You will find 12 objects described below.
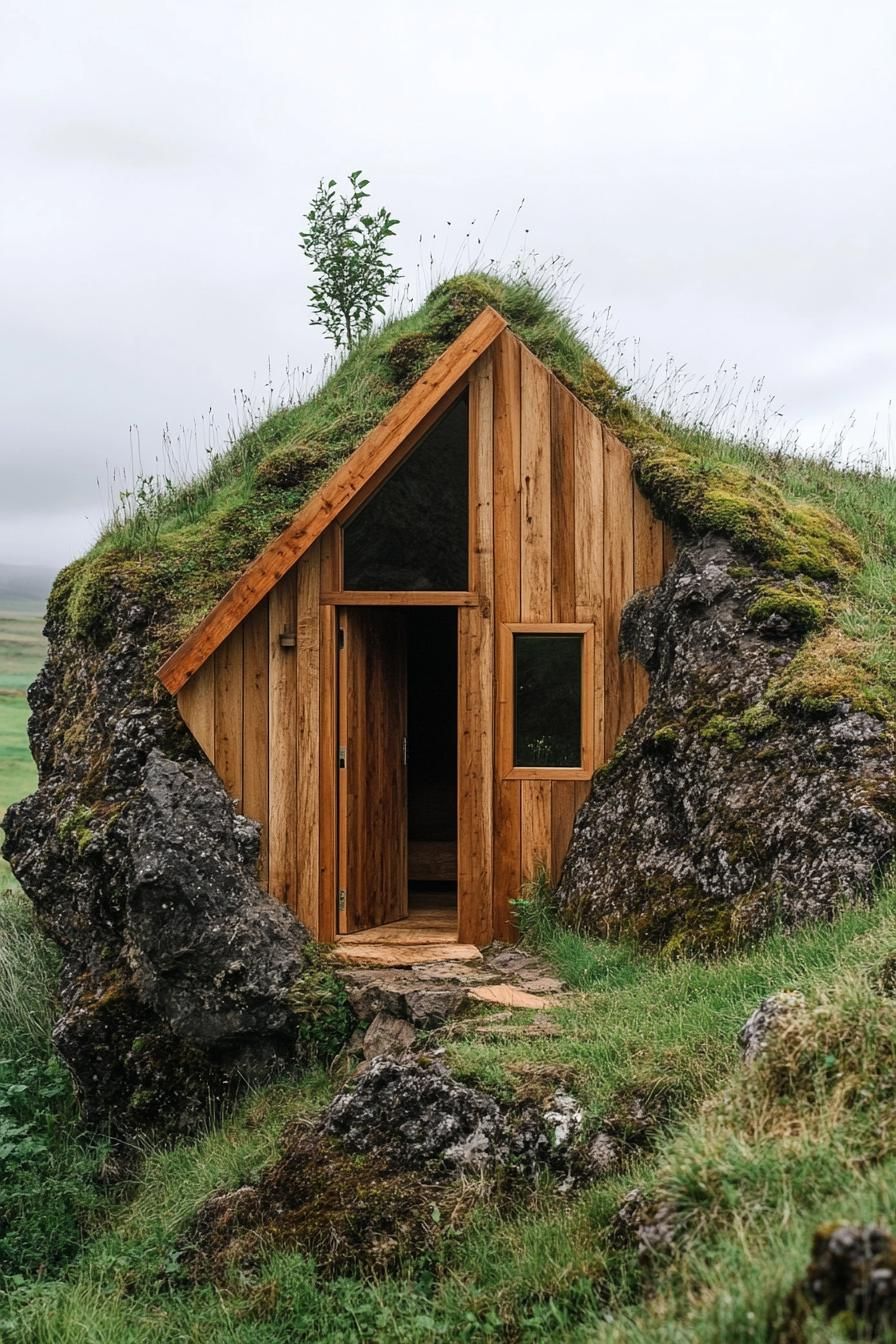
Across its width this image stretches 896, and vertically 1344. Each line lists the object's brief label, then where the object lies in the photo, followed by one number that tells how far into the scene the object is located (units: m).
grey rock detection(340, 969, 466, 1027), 7.35
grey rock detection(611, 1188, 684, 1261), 4.21
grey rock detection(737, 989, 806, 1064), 4.96
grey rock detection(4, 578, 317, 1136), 7.87
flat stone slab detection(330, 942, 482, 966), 8.42
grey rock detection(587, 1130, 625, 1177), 5.38
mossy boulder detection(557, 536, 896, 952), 6.98
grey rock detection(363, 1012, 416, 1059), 7.28
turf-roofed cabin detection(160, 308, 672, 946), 9.00
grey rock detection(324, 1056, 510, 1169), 5.72
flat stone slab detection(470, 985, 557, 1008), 7.33
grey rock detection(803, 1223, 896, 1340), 2.91
